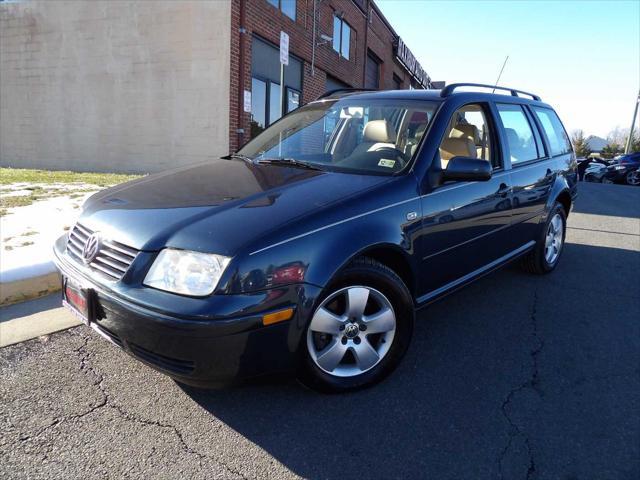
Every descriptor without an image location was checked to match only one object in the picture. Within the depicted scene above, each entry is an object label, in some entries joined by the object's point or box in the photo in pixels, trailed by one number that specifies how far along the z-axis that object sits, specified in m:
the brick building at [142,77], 11.01
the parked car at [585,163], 23.88
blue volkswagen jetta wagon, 2.11
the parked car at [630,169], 21.78
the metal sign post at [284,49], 6.68
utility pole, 32.10
